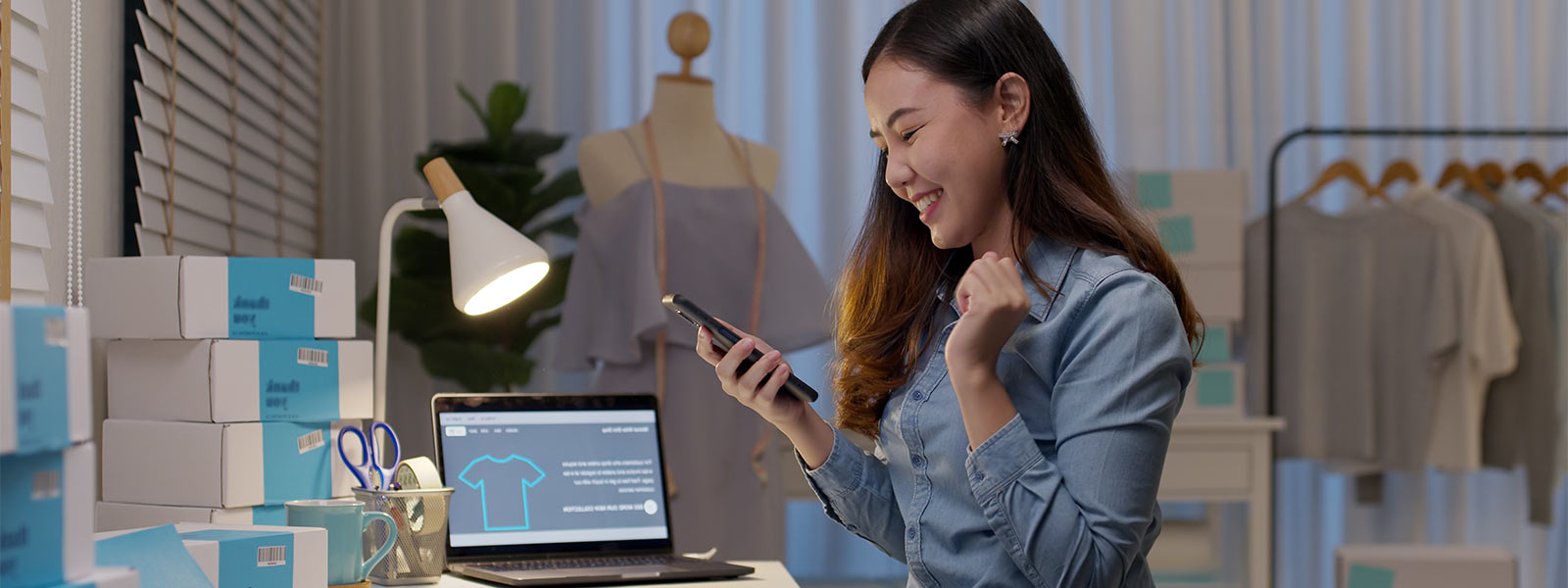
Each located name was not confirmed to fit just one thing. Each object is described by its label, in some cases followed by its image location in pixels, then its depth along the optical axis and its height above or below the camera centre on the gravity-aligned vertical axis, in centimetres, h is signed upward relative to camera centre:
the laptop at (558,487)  162 -26
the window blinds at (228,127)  193 +30
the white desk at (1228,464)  319 -44
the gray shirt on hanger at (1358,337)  348 -14
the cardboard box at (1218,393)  332 -28
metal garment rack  347 +41
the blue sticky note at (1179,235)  339 +13
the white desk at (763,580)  152 -36
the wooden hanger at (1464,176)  362 +31
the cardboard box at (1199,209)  341 +21
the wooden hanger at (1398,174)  364 +32
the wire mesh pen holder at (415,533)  145 -28
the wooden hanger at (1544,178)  361 +30
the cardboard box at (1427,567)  317 -70
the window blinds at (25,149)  131 +15
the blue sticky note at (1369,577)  322 -74
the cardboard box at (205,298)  135 -1
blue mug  132 -25
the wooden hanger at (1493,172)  365 +32
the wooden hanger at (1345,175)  365 +31
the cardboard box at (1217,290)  341 -1
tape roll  152 -22
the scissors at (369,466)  147 -21
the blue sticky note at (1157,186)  345 +27
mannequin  258 -3
